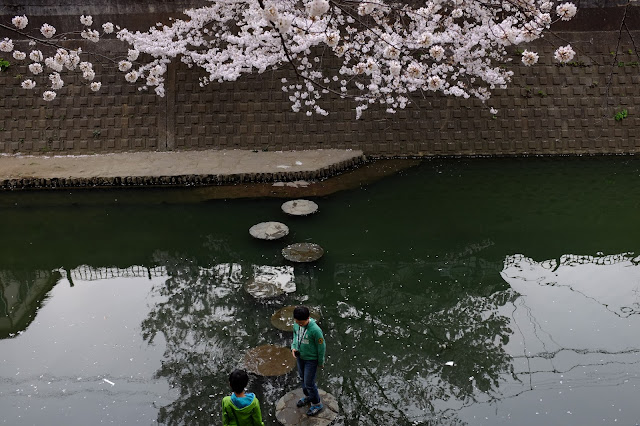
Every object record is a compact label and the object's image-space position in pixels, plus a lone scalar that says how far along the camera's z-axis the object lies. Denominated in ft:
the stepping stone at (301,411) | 20.44
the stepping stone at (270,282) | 28.37
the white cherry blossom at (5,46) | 40.22
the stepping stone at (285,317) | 25.63
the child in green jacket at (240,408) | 16.49
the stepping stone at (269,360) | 22.91
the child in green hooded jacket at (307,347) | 18.89
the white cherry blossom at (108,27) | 46.43
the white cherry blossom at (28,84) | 41.78
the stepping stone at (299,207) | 36.45
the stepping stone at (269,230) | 33.65
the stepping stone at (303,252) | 31.44
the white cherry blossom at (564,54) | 25.80
